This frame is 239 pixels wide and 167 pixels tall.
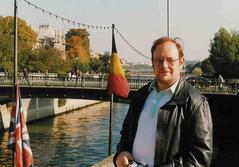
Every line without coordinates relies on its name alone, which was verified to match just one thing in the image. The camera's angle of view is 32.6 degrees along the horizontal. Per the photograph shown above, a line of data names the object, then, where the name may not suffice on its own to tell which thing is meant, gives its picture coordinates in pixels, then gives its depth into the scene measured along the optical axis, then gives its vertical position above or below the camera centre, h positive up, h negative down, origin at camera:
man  2.31 -0.28
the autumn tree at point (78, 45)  85.79 +6.47
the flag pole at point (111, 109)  14.14 -1.26
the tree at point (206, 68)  62.23 +0.91
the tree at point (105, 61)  94.18 +2.89
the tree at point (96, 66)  93.09 +1.81
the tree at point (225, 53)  46.43 +2.46
